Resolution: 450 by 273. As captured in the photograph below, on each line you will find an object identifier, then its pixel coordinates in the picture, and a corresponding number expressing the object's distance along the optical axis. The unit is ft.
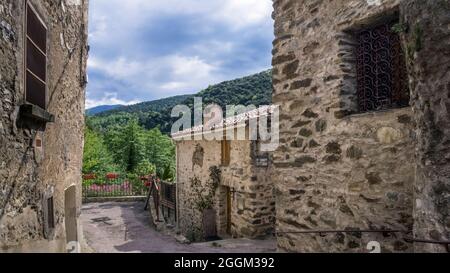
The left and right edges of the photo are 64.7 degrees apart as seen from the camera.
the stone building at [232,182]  28.37
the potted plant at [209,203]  33.09
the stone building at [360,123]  7.85
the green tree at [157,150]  84.69
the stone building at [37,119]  9.29
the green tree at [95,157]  67.27
